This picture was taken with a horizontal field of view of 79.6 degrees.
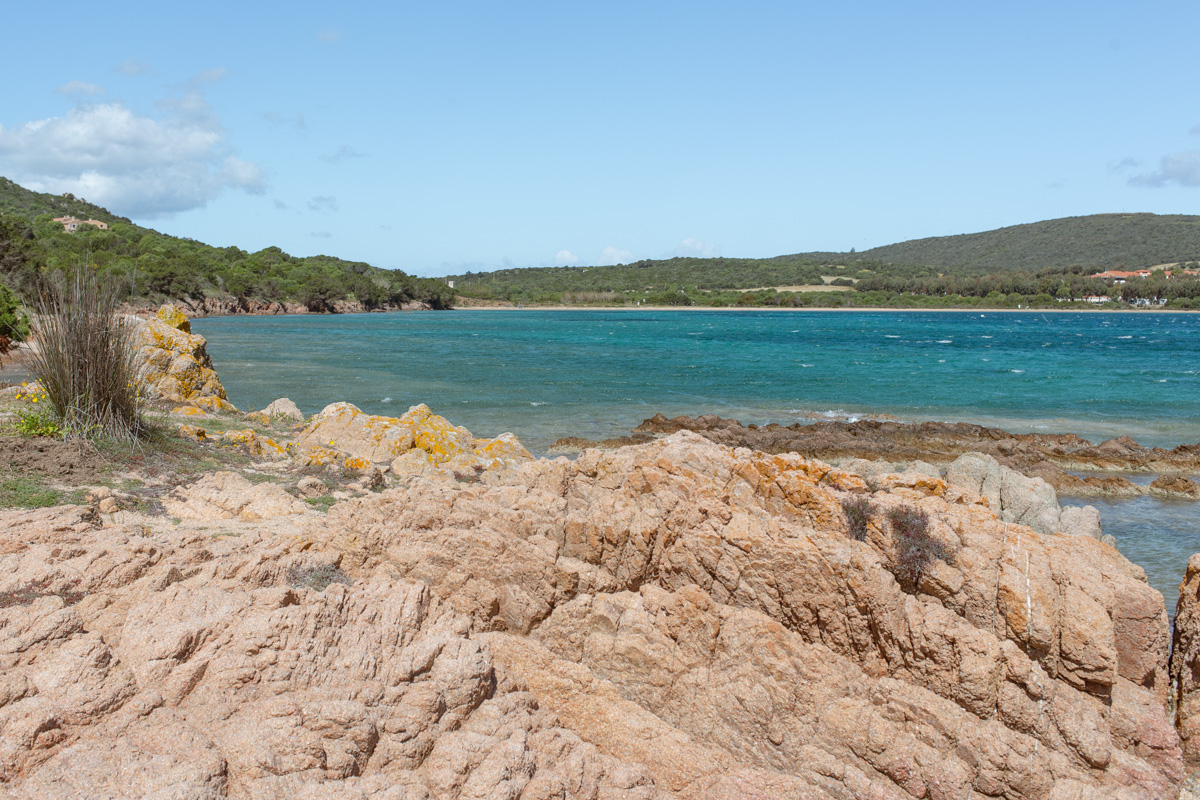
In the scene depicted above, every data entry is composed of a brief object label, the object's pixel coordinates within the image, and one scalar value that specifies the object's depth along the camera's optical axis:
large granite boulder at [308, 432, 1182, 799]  5.44
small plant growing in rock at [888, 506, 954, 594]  6.27
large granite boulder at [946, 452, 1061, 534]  11.41
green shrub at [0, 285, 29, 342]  25.41
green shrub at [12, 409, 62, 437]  9.59
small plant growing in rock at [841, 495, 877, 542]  6.73
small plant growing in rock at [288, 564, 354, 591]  5.67
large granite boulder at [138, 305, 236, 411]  16.36
